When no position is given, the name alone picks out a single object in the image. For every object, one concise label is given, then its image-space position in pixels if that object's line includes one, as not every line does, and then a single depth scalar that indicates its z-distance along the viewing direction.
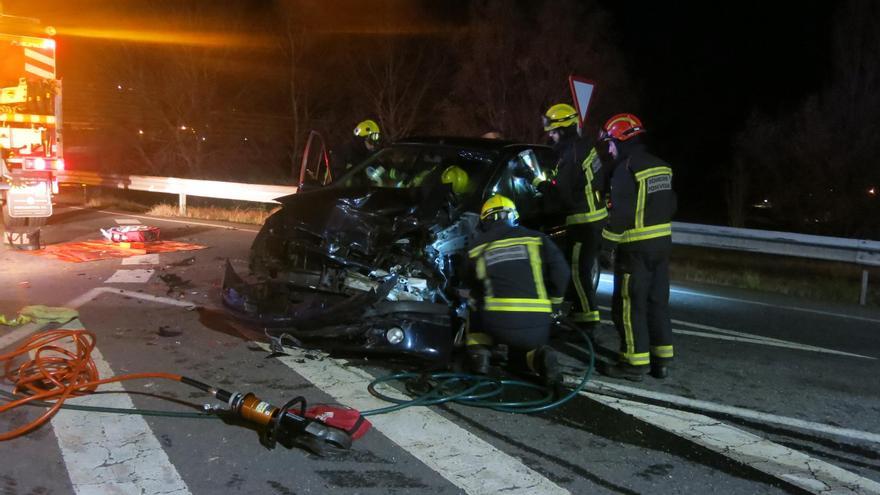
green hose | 4.42
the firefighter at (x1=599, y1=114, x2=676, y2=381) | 5.12
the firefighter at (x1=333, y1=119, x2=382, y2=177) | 8.35
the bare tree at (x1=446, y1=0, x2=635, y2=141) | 15.80
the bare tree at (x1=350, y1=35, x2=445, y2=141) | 20.94
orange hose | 4.17
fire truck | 9.68
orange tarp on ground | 8.96
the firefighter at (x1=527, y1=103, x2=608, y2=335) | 6.15
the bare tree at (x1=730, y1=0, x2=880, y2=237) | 17.98
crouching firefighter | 4.73
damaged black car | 4.91
